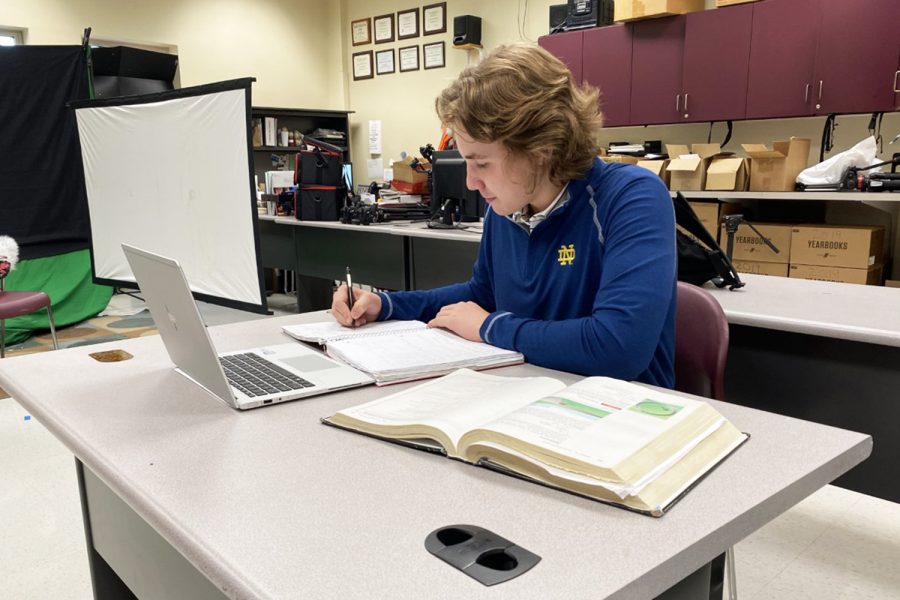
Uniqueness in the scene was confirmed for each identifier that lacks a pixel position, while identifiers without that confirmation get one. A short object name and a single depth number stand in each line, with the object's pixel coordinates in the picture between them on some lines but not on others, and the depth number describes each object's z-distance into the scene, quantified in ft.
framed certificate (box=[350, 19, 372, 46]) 23.94
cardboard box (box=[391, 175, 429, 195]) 13.94
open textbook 2.16
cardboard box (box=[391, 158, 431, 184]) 14.03
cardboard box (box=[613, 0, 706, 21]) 14.88
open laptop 3.01
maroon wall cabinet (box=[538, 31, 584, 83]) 16.97
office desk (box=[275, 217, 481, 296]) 10.83
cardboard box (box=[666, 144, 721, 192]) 14.23
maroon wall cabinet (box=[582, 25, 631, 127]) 16.17
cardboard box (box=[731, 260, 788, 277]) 13.55
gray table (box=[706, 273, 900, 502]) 4.68
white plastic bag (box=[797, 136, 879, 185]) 12.57
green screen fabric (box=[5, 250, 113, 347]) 13.76
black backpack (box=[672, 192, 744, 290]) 6.04
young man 3.53
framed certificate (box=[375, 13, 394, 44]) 23.07
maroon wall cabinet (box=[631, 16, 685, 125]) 15.33
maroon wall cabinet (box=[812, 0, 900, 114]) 12.48
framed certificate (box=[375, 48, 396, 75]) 23.27
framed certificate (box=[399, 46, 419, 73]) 22.43
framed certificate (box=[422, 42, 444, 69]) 21.63
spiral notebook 3.51
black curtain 13.61
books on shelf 22.21
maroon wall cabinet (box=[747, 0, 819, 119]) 13.39
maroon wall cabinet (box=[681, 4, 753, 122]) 14.29
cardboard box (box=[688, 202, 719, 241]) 14.21
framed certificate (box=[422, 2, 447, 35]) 21.31
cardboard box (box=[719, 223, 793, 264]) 13.39
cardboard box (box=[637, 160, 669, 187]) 14.85
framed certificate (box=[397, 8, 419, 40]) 22.18
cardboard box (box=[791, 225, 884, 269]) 12.45
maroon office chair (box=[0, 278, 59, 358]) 10.18
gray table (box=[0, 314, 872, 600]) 1.81
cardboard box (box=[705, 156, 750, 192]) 13.73
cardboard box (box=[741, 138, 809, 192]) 13.17
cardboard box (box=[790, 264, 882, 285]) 12.64
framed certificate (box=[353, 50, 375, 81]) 24.11
